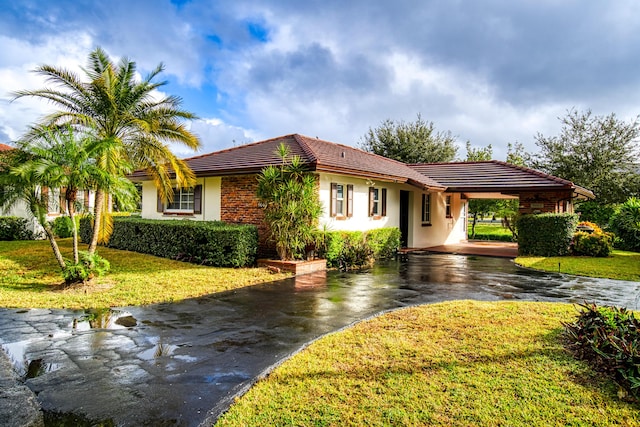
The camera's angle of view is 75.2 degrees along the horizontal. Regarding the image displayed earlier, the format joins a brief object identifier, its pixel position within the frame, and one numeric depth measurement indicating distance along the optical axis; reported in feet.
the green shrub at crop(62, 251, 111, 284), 29.84
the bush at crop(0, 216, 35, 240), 62.75
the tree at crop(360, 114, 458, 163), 121.90
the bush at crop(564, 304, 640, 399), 13.37
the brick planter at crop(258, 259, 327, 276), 38.47
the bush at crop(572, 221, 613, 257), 51.80
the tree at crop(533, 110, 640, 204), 97.45
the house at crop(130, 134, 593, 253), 46.52
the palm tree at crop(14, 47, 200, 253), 33.45
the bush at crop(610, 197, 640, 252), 61.41
